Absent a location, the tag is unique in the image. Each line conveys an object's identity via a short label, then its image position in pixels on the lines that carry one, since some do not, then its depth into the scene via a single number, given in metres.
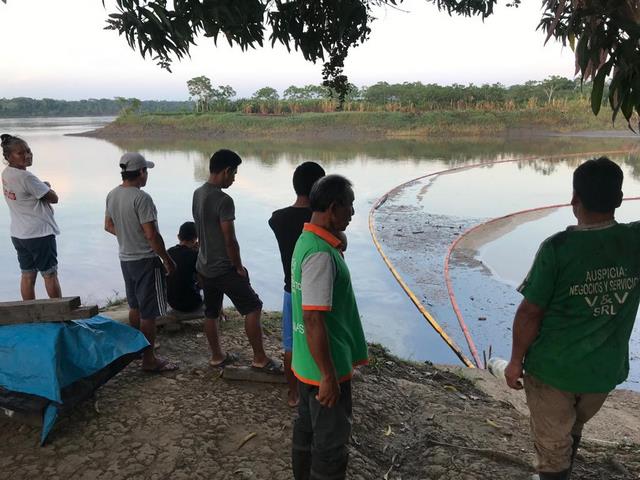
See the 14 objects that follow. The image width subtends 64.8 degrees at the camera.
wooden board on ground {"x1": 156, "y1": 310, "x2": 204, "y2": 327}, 3.81
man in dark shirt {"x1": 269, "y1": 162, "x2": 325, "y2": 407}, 2.43
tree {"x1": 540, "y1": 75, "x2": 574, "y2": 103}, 42.38
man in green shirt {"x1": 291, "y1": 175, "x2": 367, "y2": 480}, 1.75
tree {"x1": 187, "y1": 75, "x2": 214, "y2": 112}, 44.69
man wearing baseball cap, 2.96
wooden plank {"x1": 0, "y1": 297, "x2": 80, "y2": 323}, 2.46
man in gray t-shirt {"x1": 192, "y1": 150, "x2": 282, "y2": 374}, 2.84
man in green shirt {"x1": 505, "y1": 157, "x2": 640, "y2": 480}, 1.74
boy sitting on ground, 3.71
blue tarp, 2.37
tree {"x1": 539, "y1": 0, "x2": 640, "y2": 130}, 1.46
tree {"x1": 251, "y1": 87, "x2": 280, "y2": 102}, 47.50
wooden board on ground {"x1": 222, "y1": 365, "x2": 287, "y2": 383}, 3.05
